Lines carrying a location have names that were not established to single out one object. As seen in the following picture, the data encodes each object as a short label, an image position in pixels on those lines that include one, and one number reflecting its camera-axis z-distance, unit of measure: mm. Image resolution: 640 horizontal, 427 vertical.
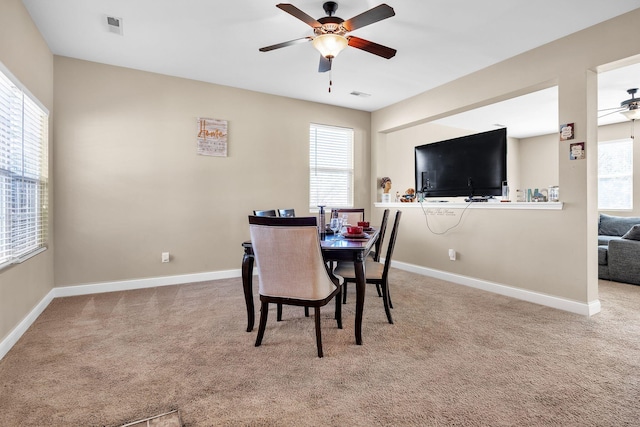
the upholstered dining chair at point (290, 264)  1906
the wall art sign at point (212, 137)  4027
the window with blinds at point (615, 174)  5914
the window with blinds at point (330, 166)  4910
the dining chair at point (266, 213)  3053
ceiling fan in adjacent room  4332
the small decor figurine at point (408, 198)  4848
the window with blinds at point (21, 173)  2168
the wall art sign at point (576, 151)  2781
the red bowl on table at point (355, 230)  2609
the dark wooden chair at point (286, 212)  3666
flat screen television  3611
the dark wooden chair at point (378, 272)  2590
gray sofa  3832
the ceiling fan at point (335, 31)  2105
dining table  2134
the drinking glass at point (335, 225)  2949
